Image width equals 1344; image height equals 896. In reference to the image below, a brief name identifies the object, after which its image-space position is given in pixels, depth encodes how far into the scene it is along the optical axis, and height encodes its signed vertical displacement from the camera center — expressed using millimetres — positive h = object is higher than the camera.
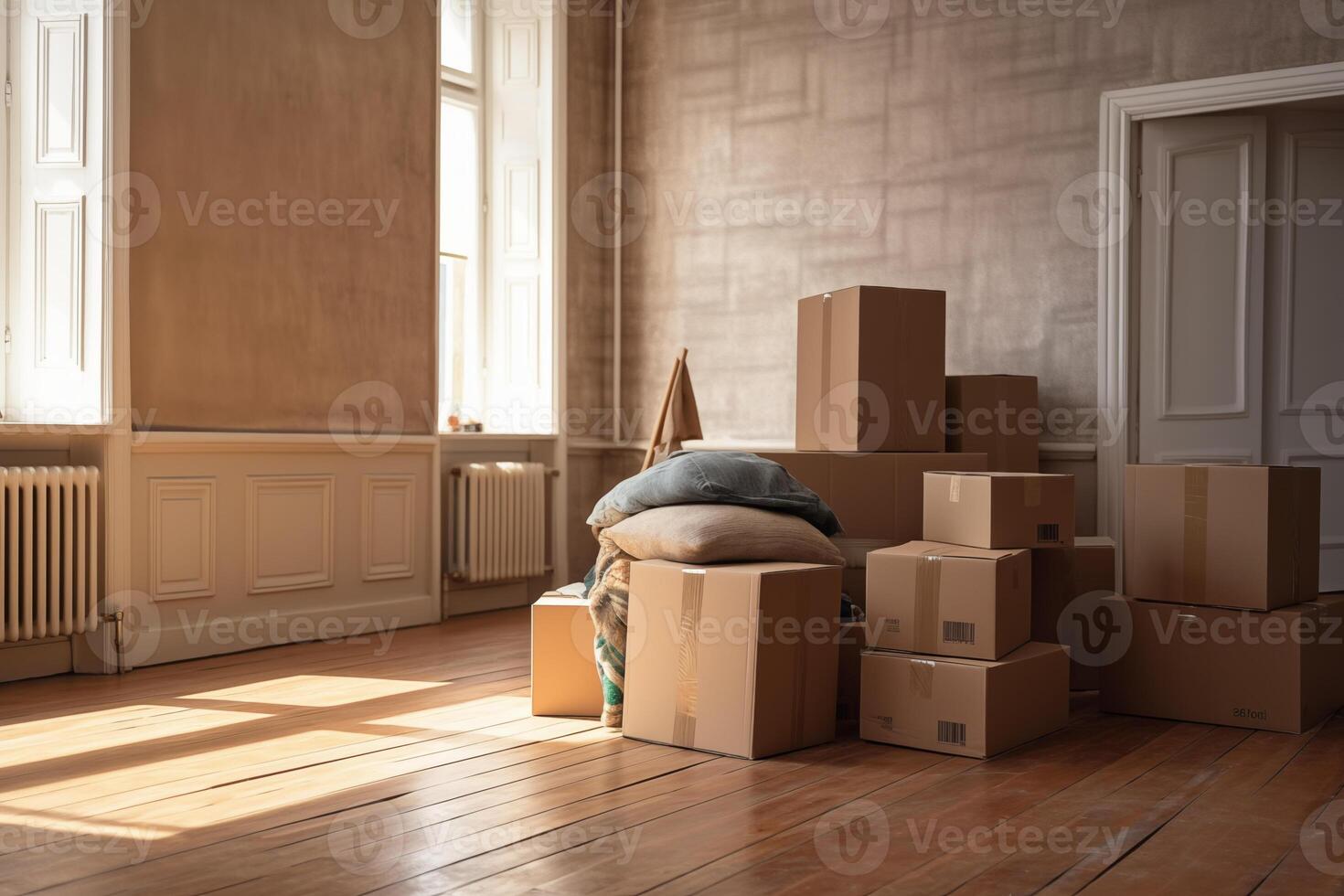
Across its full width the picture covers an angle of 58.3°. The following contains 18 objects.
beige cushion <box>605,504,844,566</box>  3100 -282
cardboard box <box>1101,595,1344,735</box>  3227 -645
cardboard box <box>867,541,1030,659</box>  3018 -437
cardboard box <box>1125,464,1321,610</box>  3270 -284
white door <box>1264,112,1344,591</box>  4723 +533
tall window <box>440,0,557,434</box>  5945 +1068
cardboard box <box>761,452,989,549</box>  3873 -192
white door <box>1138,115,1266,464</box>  4723 +559
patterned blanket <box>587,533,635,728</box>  3254 -542
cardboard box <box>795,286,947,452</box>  4004 +195
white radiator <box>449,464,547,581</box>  5438 -435
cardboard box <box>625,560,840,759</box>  2930 -570
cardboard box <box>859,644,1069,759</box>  2963 -684
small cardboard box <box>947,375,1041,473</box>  4461 +43
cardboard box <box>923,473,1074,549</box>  3217 -216
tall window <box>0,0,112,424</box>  4043 +720
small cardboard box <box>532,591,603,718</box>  3410 -668
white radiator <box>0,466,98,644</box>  3758 -405
